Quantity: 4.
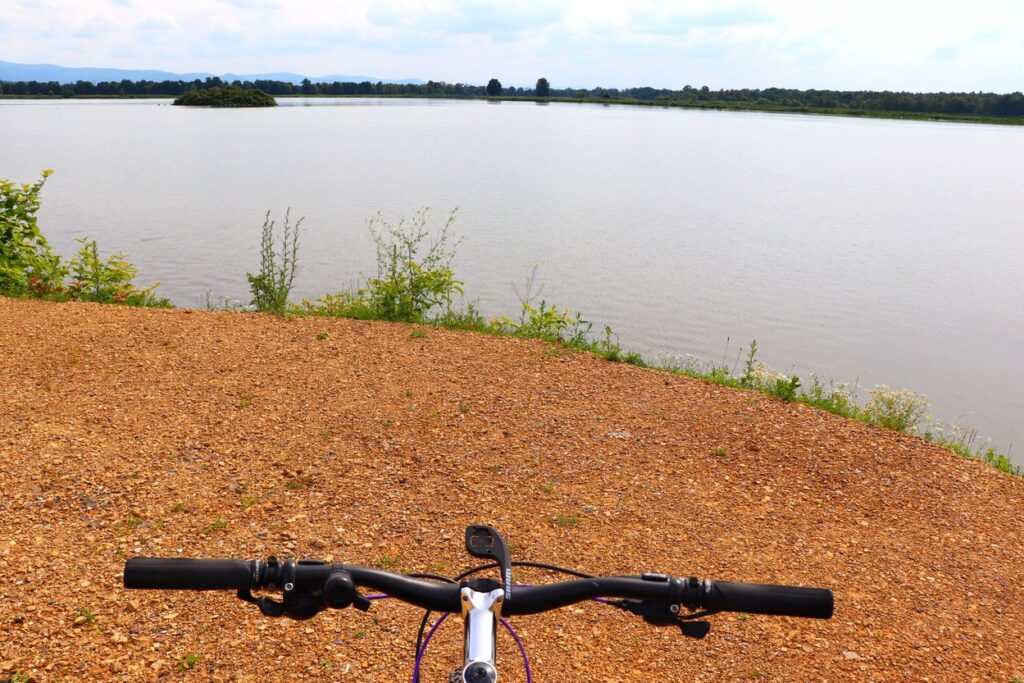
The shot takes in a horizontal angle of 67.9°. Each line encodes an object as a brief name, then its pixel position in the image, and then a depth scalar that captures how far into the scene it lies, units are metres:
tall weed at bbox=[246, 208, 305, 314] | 10.55
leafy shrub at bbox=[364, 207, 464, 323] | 10.45
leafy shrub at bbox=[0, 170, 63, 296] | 10.98
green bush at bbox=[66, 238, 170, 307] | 10.84
